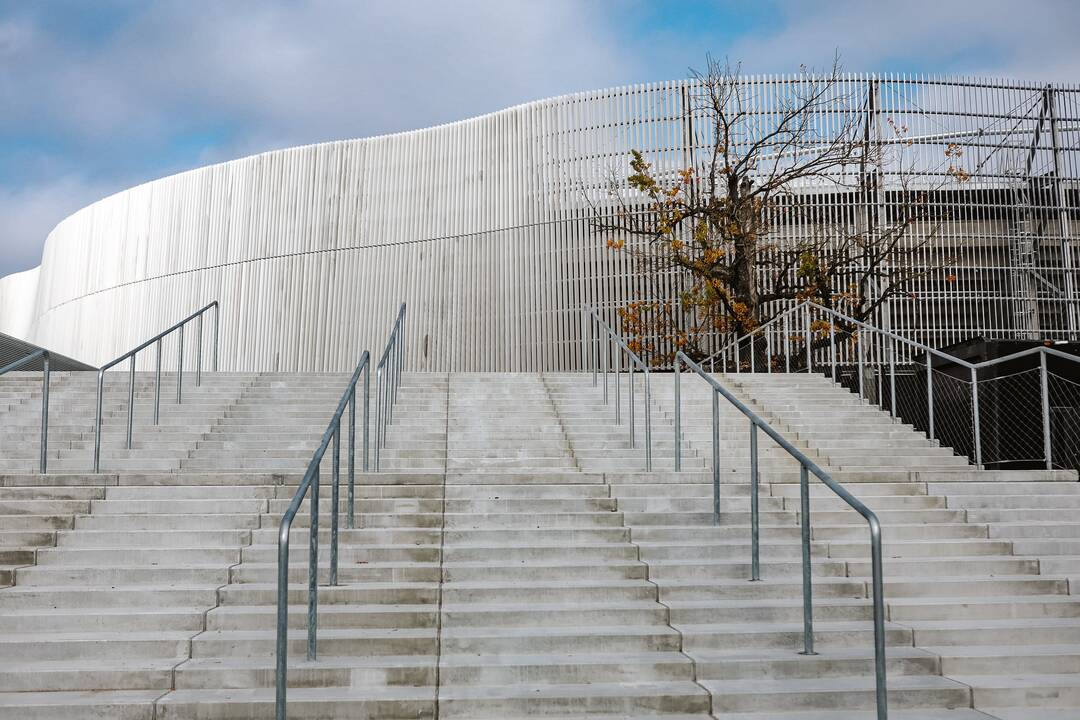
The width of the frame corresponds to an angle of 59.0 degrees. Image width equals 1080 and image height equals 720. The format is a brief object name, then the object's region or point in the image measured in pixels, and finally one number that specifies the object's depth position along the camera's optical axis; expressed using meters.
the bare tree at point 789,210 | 16.30
